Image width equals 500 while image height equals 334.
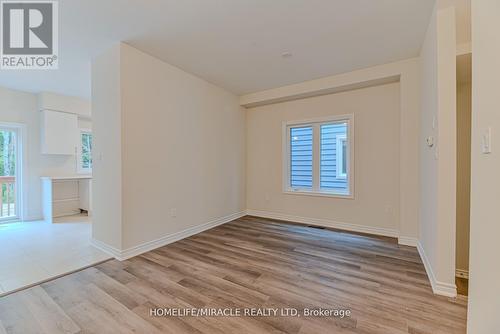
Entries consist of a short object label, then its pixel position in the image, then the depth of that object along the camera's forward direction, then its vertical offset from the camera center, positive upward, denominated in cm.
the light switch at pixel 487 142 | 111 +12
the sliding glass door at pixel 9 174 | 429 -17
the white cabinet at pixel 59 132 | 446 +69
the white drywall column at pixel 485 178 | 104 -7
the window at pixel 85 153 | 525 +29
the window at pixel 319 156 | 395 +16
